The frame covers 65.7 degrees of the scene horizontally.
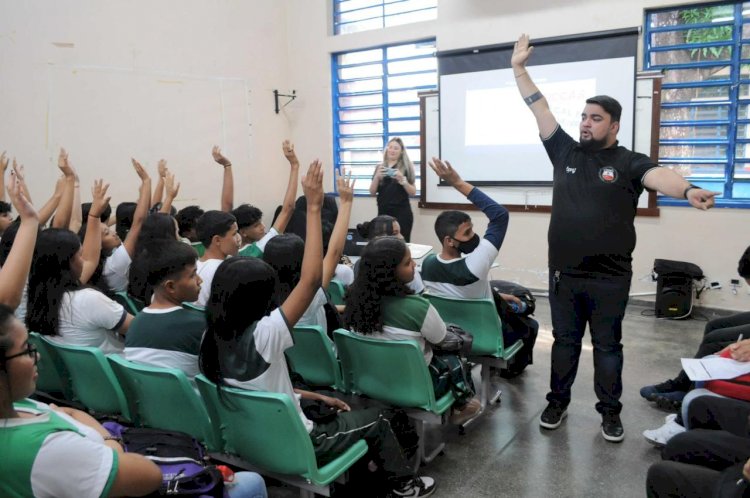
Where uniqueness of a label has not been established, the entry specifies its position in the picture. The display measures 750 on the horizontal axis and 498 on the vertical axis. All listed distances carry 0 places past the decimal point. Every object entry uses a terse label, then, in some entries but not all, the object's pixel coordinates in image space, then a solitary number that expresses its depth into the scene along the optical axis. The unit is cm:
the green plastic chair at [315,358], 237
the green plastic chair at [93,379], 201
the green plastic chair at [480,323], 271
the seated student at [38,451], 112
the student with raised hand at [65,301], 220
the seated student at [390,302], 225
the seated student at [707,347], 293
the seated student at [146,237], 265
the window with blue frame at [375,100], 643
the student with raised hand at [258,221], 344
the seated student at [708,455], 156
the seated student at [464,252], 266
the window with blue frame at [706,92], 472
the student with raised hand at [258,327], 176
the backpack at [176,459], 143
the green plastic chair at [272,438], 167
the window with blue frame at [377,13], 629
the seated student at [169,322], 194
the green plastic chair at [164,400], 179
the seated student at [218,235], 288
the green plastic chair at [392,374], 217
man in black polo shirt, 252
